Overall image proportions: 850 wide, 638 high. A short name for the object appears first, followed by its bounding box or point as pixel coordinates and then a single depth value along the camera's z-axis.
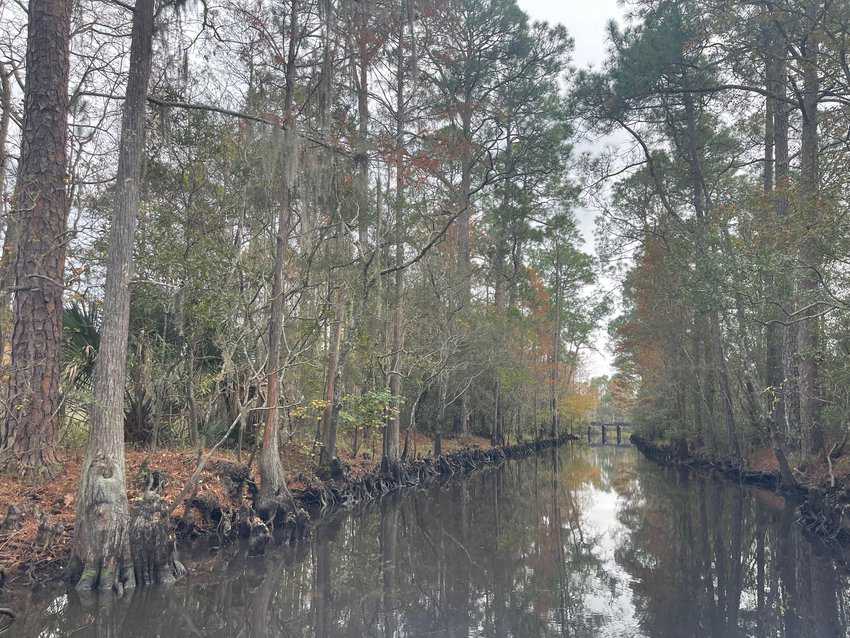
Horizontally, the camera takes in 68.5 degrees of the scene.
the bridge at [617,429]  49.16
